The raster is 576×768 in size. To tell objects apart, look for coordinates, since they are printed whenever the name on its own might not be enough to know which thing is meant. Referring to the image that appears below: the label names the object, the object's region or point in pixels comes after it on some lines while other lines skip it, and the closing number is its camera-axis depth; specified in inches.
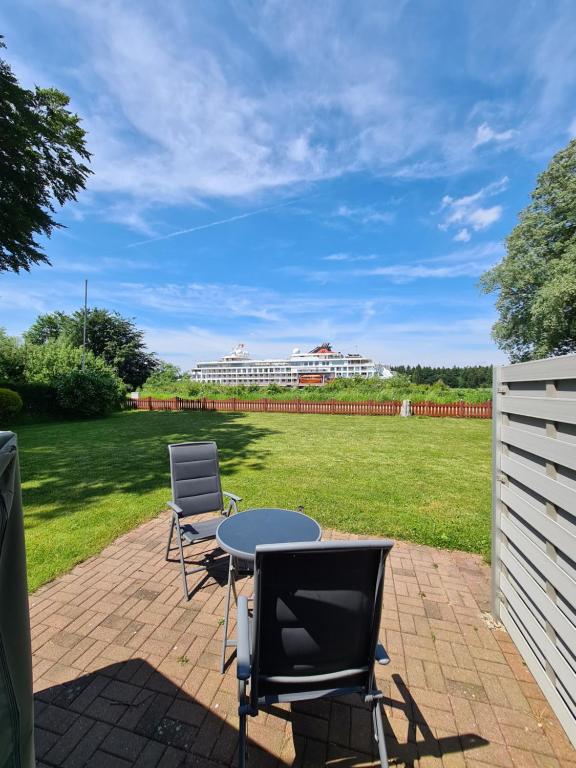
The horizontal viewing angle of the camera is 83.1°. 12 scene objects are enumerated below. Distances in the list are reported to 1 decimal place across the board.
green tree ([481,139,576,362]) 609.3
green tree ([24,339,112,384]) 647.1
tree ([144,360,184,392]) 1146.8
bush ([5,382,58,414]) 612.7
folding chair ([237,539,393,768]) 48.2
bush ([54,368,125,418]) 607.2
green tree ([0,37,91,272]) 411.8
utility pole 938.7
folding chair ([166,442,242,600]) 130.3
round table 85.6
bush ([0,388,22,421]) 537.0
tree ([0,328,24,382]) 645.9
